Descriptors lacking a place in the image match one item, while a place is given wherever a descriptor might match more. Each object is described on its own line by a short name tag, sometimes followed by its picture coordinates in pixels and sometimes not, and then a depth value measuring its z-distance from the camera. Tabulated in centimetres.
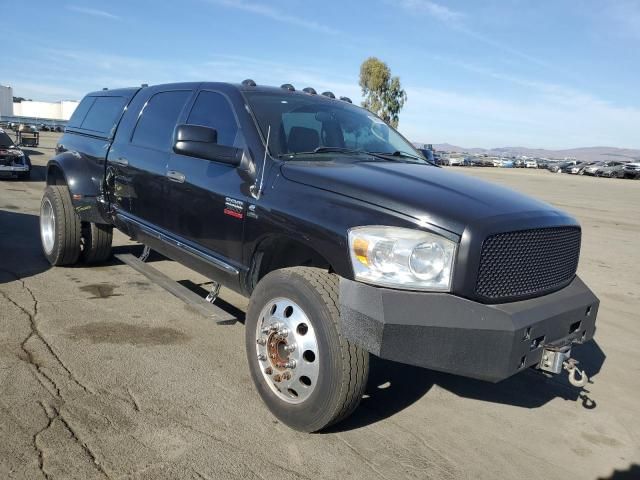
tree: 5850
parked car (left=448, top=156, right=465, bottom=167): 6507
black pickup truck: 256
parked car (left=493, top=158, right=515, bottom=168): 7769
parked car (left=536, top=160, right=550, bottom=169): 8160
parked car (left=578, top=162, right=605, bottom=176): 5228
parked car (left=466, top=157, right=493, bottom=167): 6819
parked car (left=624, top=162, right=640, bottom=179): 4638
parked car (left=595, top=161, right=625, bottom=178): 4822
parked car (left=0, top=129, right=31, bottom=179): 1459
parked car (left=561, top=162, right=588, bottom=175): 5550
